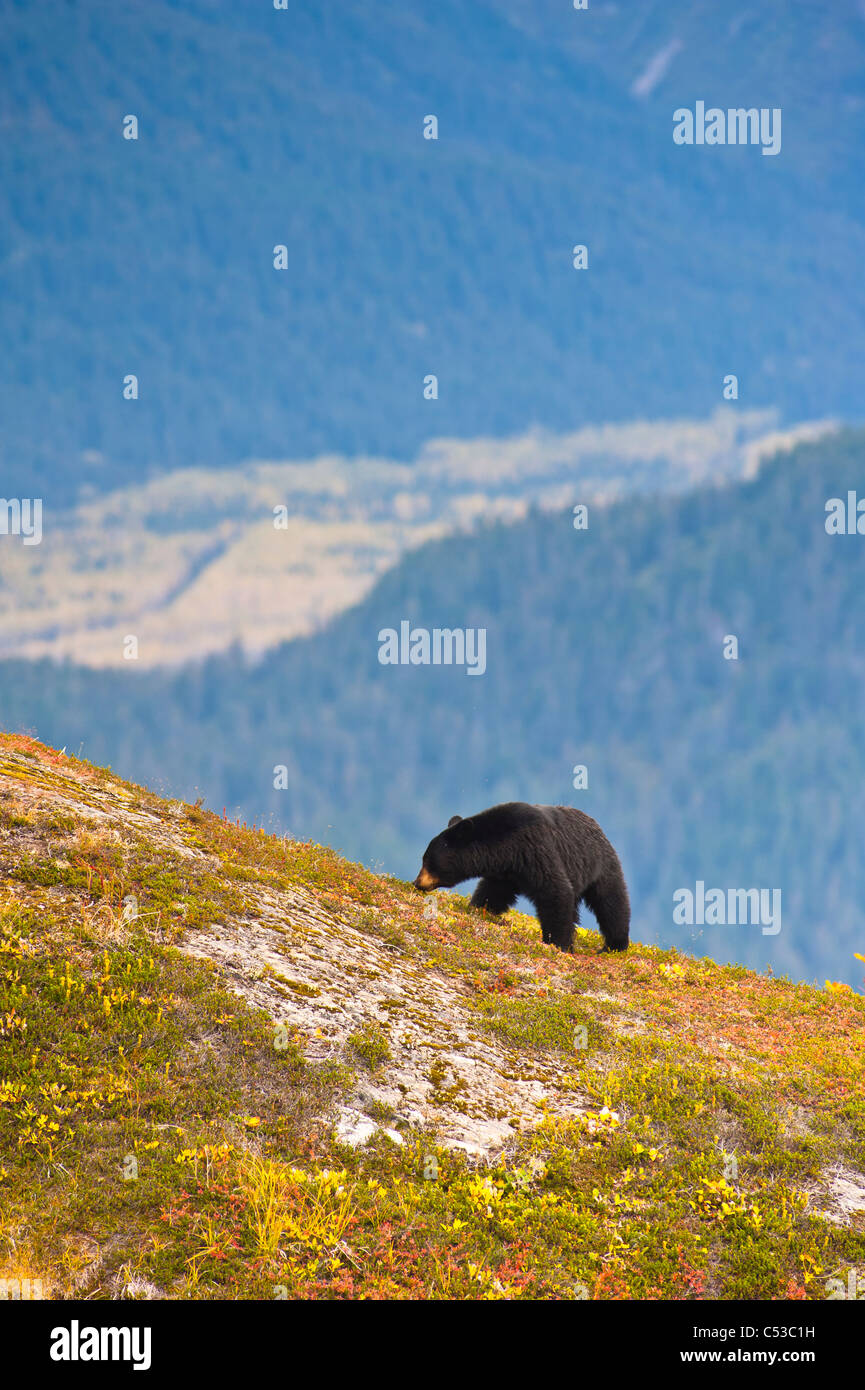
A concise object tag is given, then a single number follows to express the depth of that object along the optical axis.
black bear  17.45
